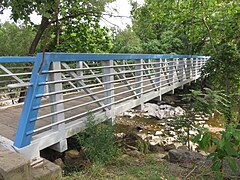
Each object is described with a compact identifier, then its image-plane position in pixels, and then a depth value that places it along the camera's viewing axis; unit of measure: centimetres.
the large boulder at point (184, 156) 324
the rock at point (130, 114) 820
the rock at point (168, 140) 579
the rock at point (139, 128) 670
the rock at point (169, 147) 490
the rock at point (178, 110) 861
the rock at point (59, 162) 291
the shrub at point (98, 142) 258
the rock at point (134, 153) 348
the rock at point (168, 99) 1048
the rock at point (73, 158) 304
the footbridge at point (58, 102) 218
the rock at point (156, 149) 457
